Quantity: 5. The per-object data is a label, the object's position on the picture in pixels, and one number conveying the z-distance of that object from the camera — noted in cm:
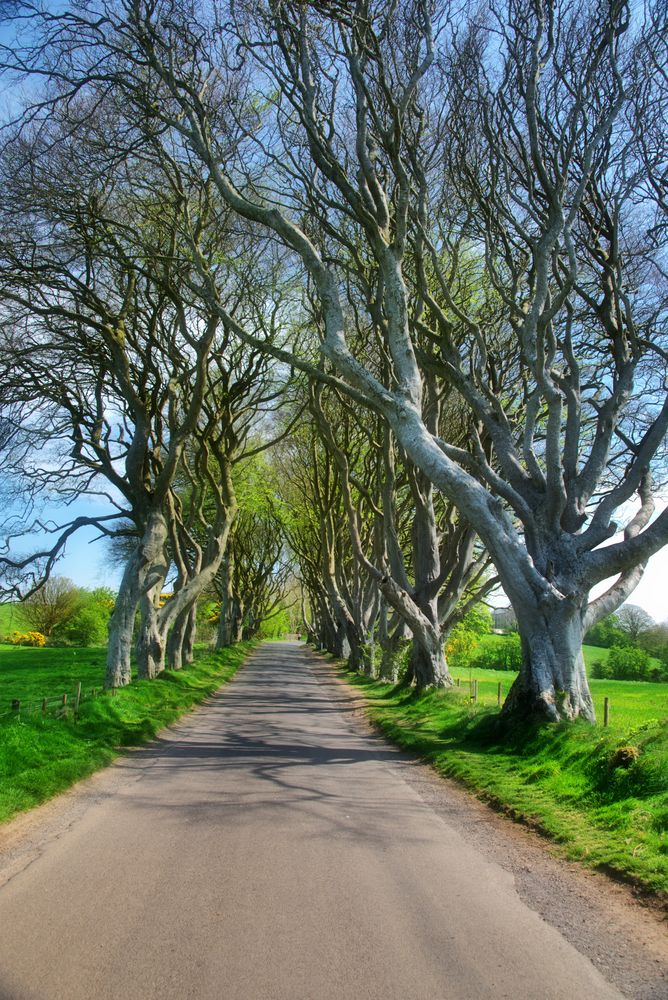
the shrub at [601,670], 4280
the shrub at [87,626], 6031
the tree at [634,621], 4800
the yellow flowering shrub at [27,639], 5759
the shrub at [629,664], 4100
